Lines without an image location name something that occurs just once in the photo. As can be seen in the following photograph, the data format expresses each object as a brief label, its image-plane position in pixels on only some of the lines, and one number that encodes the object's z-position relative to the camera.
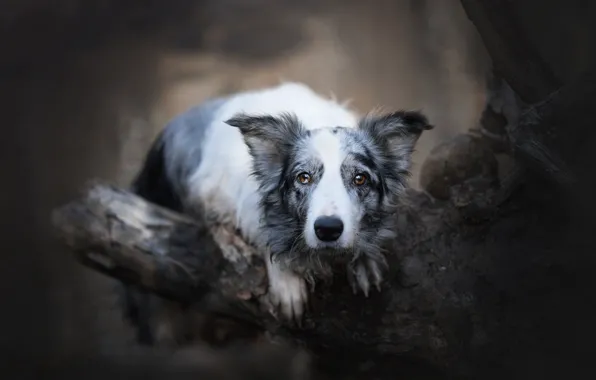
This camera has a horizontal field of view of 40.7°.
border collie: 2.08
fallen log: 2.26
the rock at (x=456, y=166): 2.50
